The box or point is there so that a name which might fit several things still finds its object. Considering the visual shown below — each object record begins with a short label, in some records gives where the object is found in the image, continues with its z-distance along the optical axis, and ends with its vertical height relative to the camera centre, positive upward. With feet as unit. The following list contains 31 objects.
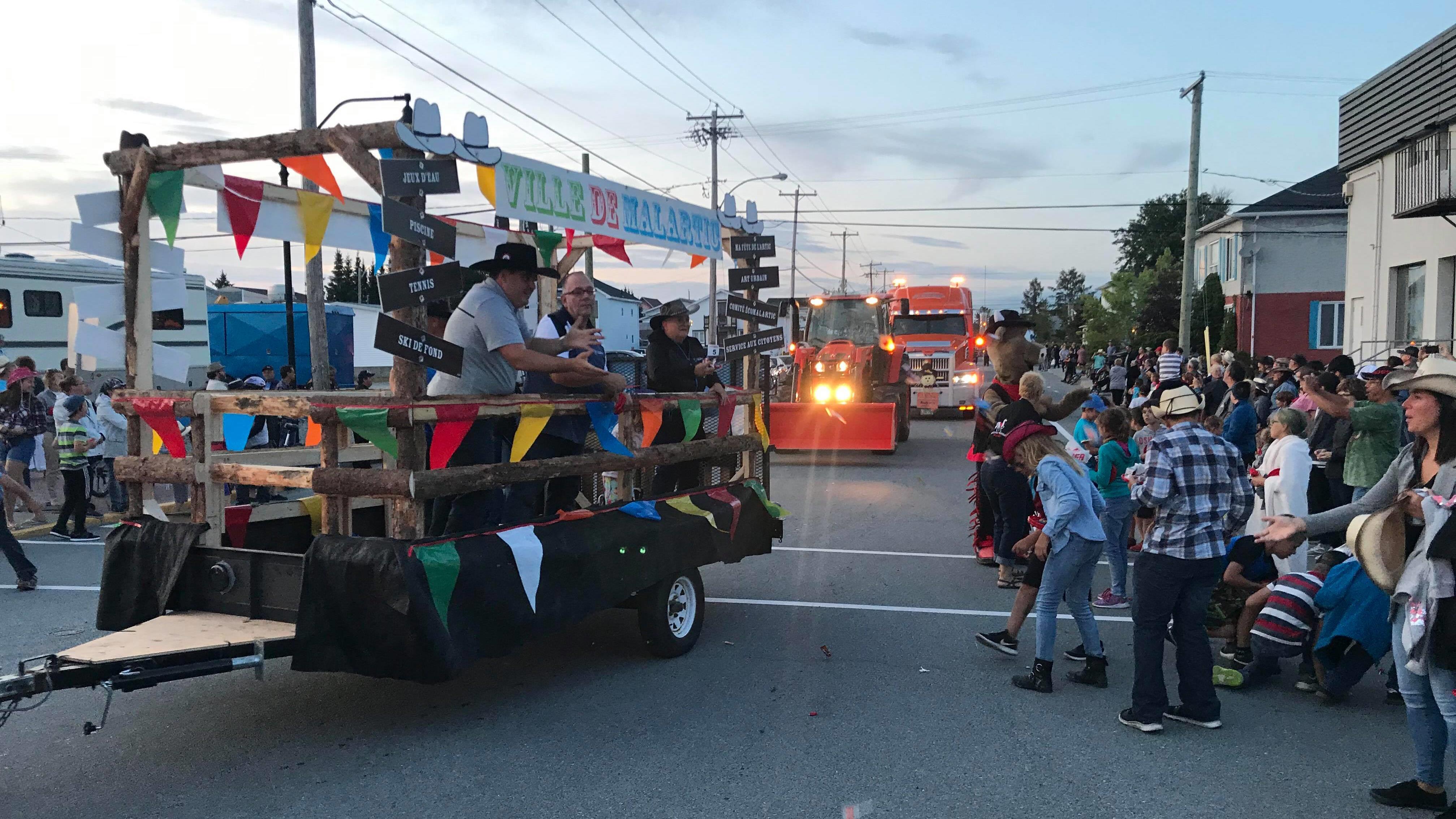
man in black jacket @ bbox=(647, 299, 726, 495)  24.03 -0.01
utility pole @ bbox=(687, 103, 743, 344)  143.84 +33.00
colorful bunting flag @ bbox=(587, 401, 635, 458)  19.15 -1.07
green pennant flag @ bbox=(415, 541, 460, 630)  14.83 -2.97
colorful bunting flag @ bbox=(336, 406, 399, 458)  14.71 -0.76
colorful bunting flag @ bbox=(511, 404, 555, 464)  17.29 -1.06
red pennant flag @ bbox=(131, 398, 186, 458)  16.81 -0.86
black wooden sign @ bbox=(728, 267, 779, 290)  27.61 +2.37
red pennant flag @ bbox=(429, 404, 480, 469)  15.71 -1.02
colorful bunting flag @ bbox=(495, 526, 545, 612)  16.31 -3.01
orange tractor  53.57 -1.13
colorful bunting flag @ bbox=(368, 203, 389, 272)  22.49 +2.89
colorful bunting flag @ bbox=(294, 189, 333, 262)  20.04 +2.95
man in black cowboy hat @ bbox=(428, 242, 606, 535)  17.25 +0.24
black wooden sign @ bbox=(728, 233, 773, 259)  27.63 +3.20
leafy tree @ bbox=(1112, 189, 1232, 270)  248.11 +33.50
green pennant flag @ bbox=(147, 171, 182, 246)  17.94 +2.97
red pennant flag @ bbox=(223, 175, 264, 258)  18.84 +3.02
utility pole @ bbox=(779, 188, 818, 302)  219.00 +24.27
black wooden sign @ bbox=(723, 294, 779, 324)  27.26 +1.49
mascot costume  29.14 -0.62
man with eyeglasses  18.54 -1.01
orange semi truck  79.20 +0.58
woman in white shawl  23.40 -2.44
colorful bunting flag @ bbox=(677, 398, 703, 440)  22.12 -1.06
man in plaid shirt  16.53 -3.01
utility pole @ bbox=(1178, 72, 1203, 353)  99.60 +14.00
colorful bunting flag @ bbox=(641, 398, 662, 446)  20.59 -1.05
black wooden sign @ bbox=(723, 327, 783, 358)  26.63 +0.56
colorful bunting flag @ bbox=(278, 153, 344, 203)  18.38 +3.54
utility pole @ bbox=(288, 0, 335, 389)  55.26 +13.95
